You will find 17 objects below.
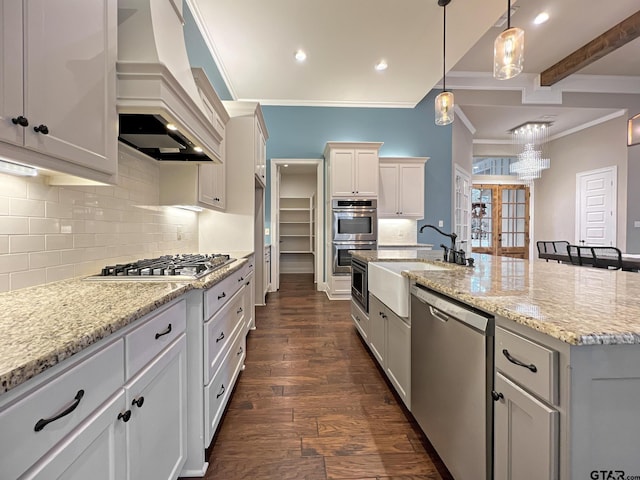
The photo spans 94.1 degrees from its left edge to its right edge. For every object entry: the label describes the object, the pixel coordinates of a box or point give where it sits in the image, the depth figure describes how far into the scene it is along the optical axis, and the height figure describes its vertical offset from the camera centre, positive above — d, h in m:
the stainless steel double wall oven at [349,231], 4.89 +0.13
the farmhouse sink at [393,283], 1.73 -0.30
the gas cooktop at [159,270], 1.44 -0.17
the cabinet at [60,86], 0.78 +0.47
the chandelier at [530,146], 5.86 +2.32
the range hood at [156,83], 1.26 +0.70
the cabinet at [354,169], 4.91 +1.15
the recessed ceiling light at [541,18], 3.67 +2.79
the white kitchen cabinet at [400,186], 5.30 +0.95
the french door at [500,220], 8.23 +0.55
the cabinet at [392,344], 1.75 -0.72
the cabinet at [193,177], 2.13 +0.46
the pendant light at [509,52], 2.02 +1.30
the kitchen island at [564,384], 0.75 -0.39
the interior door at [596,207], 5.99 +0.71
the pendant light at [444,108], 2.71 +1.21
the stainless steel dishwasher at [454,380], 1.04 -0.59
